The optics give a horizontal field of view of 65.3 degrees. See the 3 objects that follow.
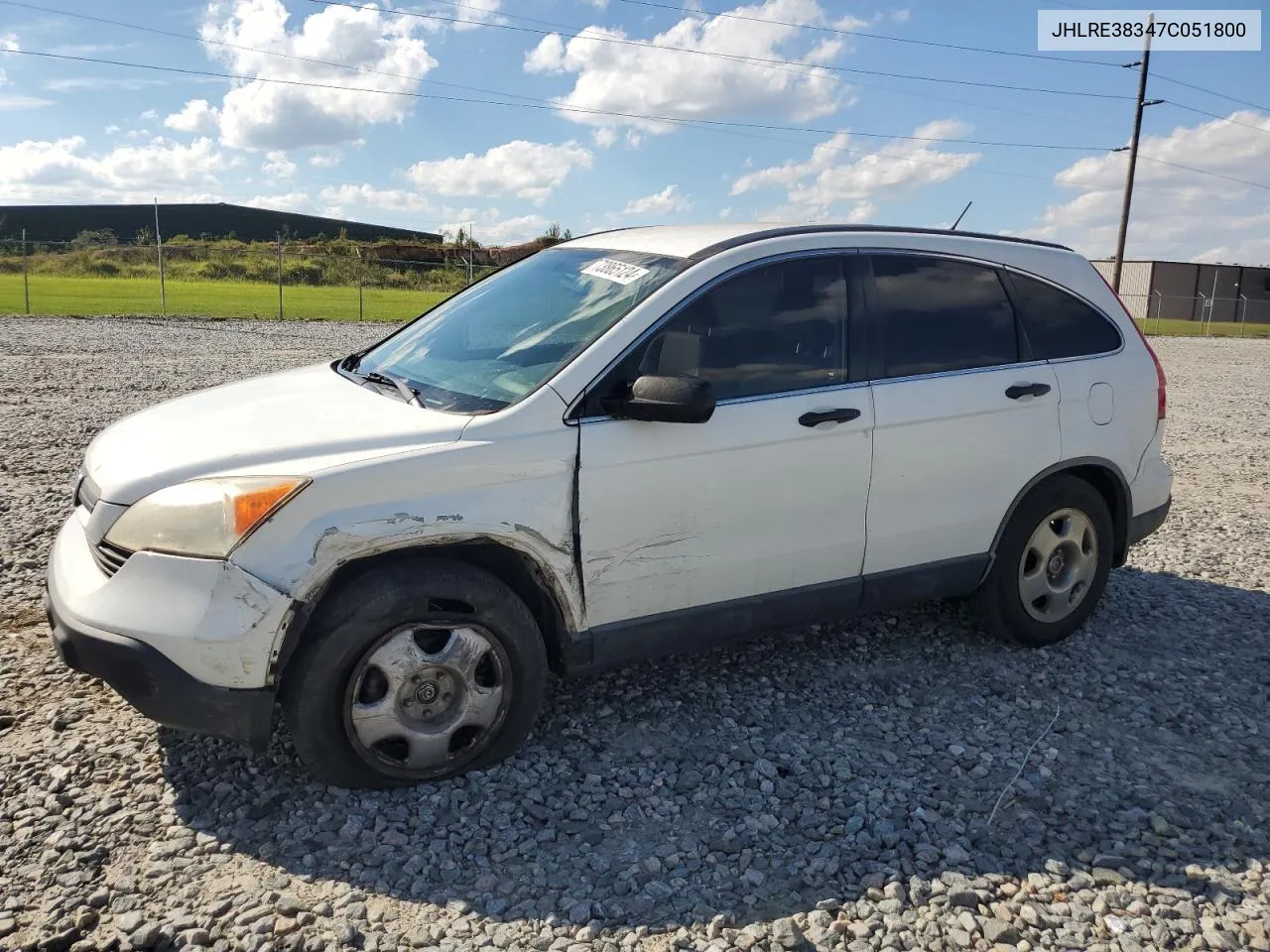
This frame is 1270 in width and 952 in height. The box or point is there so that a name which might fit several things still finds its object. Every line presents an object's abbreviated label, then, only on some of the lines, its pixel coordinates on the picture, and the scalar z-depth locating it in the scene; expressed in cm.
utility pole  3512
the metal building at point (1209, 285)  5897
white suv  299
